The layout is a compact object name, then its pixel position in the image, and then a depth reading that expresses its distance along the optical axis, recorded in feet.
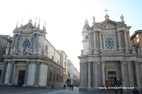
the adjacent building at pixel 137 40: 63.57
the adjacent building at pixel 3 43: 89.44
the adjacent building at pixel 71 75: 154.89
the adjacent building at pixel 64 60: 125.30
